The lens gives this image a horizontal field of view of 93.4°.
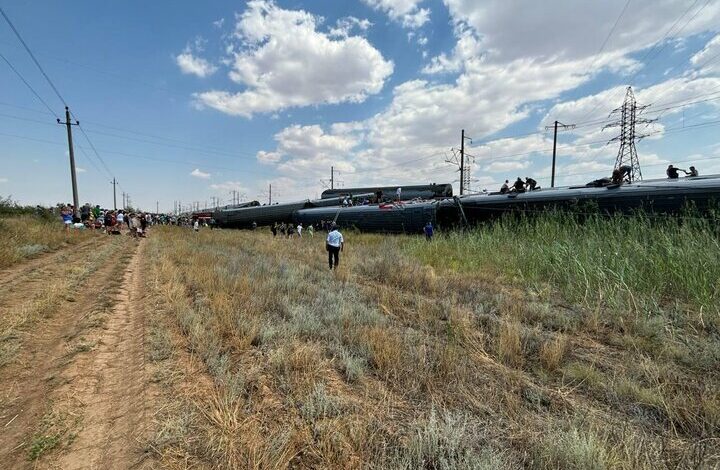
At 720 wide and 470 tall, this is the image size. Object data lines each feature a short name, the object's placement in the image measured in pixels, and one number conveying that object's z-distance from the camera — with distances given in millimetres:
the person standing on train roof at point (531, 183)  20220
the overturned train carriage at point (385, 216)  23688
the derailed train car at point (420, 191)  35397
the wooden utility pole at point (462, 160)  40281
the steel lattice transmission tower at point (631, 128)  39938
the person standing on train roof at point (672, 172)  15681
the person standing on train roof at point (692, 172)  15492
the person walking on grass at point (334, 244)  12185
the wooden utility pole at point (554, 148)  35844
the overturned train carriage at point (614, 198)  12688
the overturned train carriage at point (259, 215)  43125
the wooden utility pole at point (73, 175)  33594
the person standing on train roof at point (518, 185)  20198
